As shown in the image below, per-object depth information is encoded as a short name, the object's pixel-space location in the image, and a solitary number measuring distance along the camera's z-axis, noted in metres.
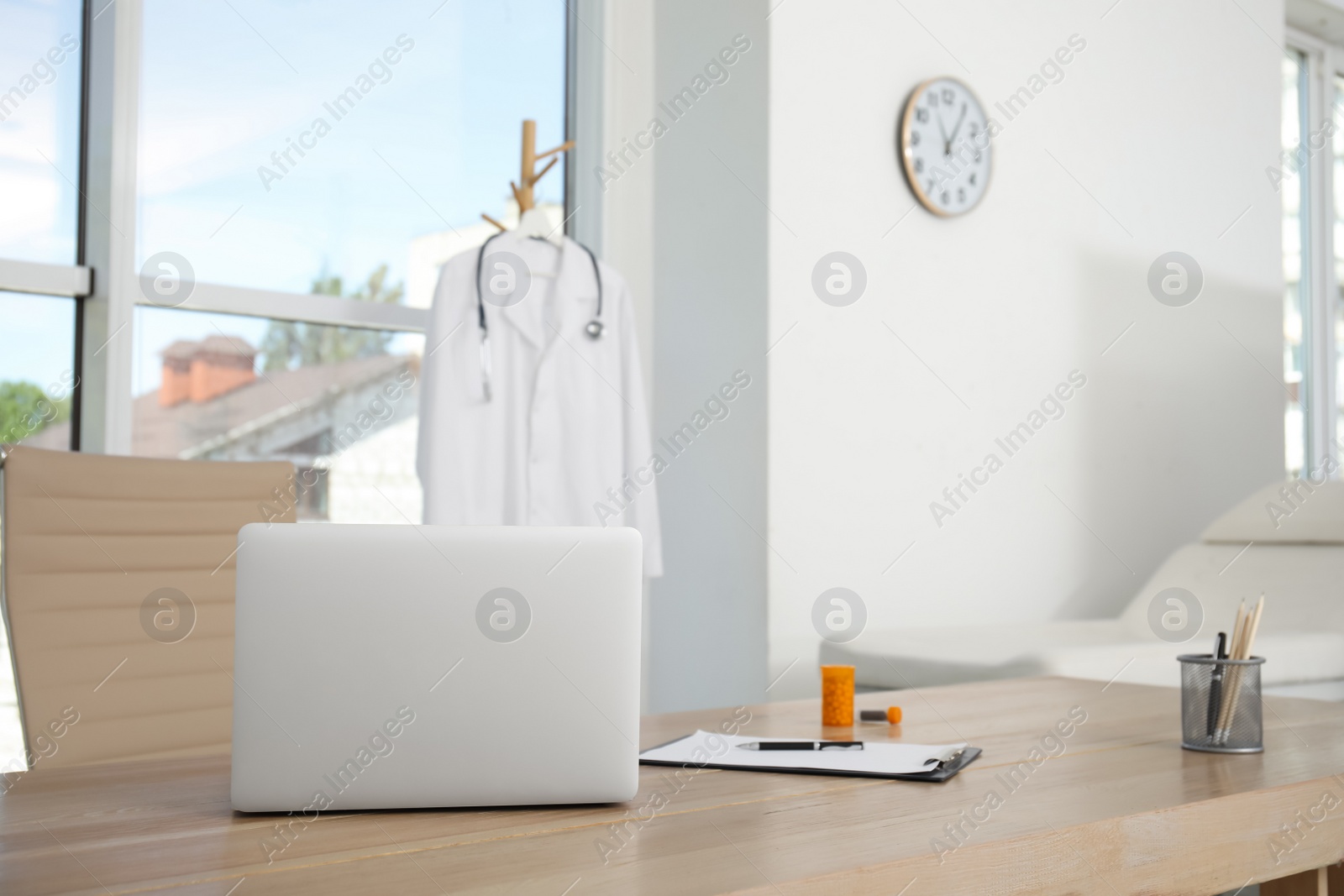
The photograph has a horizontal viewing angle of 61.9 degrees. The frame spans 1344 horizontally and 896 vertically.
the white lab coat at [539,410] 2.46
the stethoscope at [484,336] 2.49
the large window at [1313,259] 4.58
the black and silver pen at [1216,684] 1.12
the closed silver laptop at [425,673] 0.81
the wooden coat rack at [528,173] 2.67
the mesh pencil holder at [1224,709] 1.12
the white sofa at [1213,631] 2.24
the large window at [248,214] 2.34
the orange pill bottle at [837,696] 1.28
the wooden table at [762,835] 0.67
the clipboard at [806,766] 0.96
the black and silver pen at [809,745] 1.08
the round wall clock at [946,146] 3.04
